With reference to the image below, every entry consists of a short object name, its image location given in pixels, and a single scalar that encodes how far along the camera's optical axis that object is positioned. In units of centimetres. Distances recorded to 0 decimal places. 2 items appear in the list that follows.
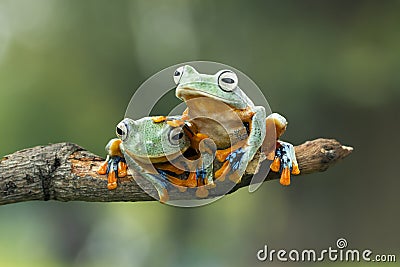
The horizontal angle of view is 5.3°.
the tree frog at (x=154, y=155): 165
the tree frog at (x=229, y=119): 163
